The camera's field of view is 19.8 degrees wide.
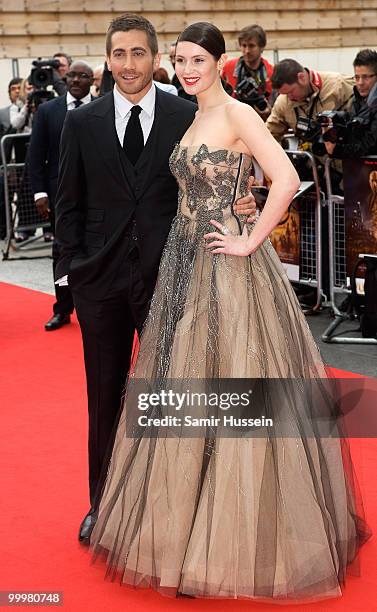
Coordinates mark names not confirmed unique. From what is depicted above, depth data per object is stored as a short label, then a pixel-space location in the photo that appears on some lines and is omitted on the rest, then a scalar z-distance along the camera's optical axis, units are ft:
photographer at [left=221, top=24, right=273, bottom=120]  27.55
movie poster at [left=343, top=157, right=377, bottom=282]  21.90
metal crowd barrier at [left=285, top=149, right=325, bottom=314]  24.11
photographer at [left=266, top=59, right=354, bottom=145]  24.36
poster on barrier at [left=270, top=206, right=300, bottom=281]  24.89
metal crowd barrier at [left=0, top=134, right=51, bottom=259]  35.95
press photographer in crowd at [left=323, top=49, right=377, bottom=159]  21.93
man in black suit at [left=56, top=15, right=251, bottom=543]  11.48
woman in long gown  10.64
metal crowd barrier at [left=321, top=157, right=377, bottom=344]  23.77
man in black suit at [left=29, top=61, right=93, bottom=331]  24.67
